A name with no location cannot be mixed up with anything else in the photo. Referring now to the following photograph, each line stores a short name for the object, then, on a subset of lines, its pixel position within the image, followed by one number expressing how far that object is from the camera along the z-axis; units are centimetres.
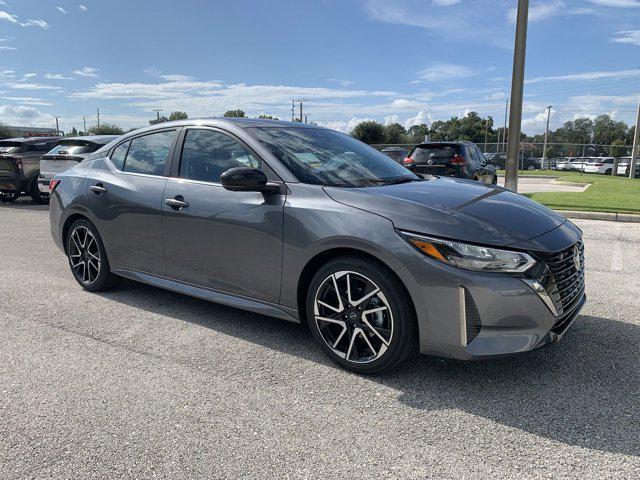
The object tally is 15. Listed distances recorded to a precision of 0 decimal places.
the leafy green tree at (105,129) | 7951
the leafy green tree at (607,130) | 9975
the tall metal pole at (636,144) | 2505
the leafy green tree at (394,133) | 8109
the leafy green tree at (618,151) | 4212
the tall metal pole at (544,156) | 3759
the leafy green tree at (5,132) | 7195
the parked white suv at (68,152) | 1138
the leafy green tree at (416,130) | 9096
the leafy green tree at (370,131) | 7412
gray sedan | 280
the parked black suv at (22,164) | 1330
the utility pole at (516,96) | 947
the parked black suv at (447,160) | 1213
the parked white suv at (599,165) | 3622
